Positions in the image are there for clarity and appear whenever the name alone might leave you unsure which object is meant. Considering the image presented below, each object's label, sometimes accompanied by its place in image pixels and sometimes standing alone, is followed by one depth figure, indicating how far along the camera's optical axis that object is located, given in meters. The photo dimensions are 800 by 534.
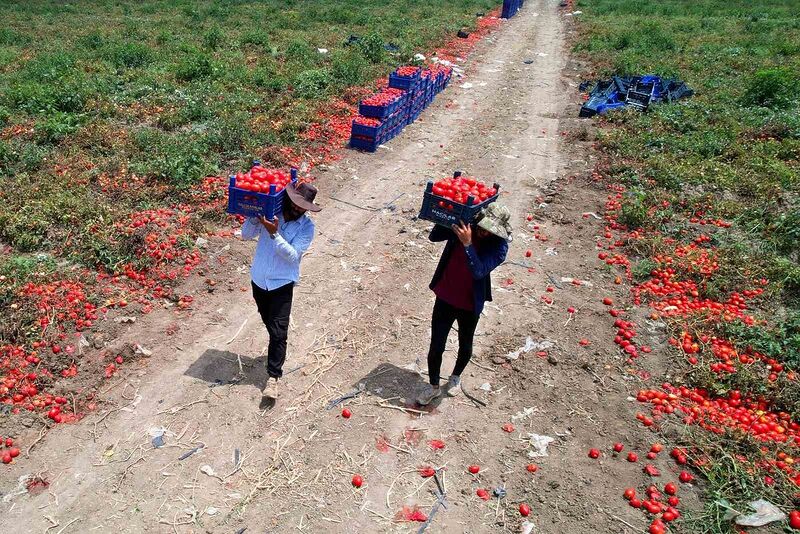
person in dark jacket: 5.02
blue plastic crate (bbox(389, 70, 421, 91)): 14.66
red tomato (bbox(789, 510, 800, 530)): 4.73
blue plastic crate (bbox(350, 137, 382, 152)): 12.85
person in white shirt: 5.30
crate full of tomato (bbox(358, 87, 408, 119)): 13.00
